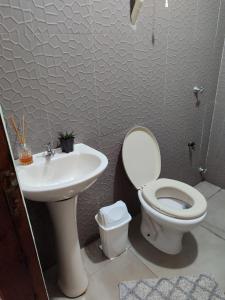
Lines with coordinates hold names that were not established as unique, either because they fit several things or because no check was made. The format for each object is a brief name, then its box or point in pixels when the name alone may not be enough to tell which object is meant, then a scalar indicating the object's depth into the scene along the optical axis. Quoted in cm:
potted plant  120
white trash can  142
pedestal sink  104
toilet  136
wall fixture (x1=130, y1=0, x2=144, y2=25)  123
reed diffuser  109
